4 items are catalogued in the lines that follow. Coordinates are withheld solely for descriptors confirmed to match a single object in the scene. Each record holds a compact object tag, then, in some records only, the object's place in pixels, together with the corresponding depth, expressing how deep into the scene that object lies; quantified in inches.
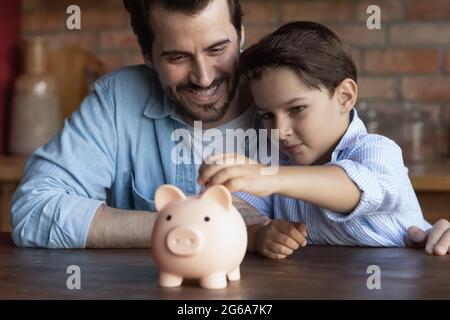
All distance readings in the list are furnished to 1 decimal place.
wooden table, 39.9
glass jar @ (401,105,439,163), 112.0
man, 56.6
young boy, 50.3
